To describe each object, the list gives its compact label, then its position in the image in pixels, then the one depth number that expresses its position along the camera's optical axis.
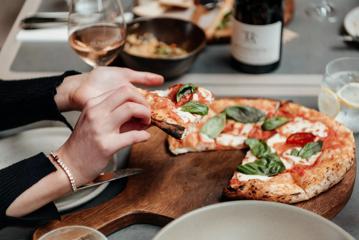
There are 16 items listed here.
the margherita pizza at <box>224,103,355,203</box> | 0.96
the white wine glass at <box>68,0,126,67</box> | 1.16
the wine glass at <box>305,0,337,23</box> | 1.42
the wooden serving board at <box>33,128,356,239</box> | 0.96
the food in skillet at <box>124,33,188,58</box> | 1.29
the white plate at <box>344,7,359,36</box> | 1.35
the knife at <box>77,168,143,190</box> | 0.98
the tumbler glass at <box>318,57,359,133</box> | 1.11
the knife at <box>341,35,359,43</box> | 1.33
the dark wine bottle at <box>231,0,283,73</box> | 1.21
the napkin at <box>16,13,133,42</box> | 1.38
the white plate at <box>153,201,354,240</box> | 0.82
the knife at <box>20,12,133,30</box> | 1.39
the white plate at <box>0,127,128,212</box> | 1.06
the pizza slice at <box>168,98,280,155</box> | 1.07
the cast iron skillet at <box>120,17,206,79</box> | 1.24
